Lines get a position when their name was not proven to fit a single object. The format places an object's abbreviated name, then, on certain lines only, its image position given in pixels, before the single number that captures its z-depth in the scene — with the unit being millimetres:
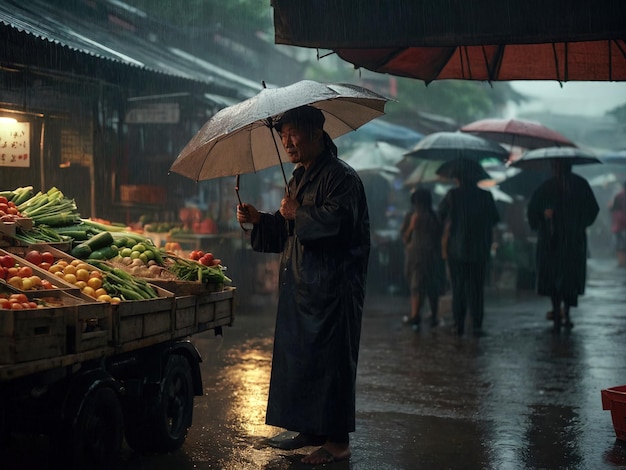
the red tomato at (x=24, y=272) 5371
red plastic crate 6664
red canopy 5426
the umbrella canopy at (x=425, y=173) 20156
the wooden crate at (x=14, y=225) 6102
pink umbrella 16297
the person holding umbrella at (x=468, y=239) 12805
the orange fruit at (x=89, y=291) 5527
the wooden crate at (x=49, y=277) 5340
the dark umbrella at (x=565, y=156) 13531
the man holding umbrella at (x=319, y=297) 5902
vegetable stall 4793
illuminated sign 10766
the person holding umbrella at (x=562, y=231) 13250
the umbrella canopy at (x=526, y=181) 21312
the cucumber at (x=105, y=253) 6672
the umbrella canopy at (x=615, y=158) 27925
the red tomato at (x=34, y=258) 5922
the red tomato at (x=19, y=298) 4781
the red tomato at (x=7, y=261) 5438
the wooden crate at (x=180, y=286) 6301
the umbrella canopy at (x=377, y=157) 20031
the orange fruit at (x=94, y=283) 5648
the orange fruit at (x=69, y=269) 5796
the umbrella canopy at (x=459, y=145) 14750
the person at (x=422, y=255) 13797
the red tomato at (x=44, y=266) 5854
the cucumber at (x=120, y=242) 7188
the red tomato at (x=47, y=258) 5988
